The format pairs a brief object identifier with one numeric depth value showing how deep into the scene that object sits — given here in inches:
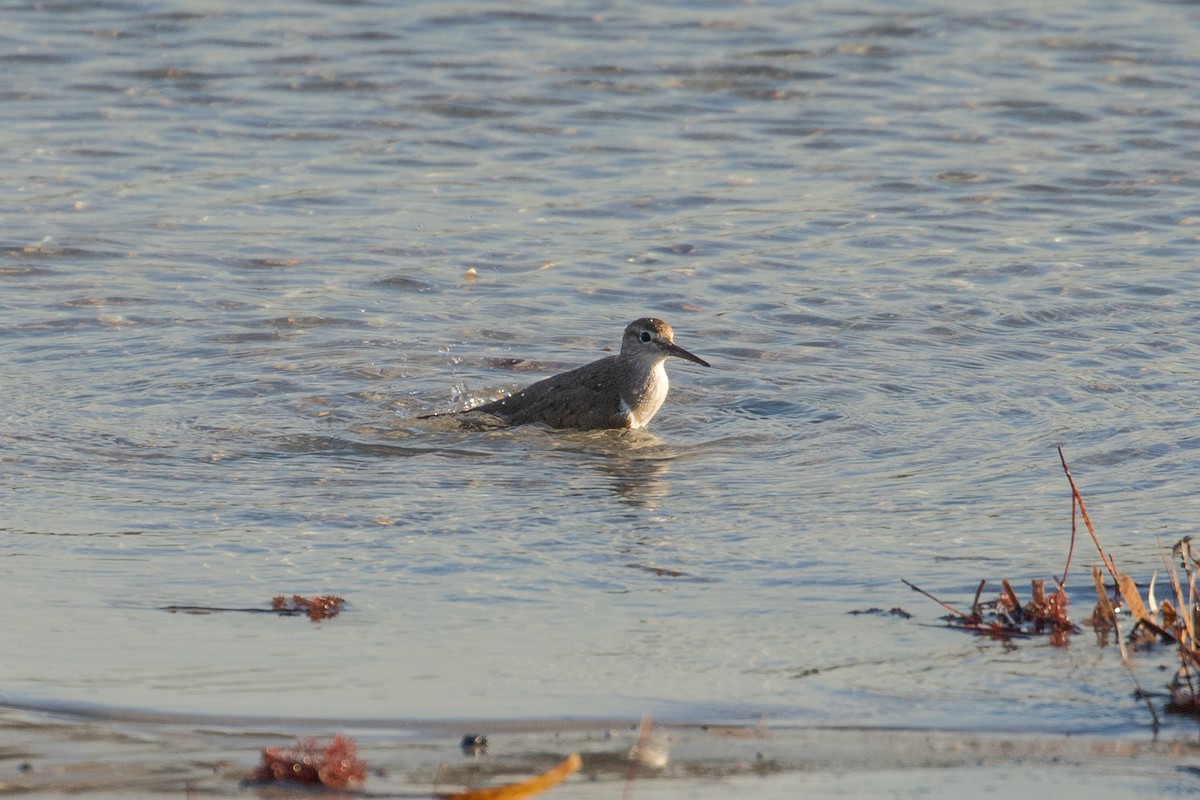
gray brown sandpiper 746.8
